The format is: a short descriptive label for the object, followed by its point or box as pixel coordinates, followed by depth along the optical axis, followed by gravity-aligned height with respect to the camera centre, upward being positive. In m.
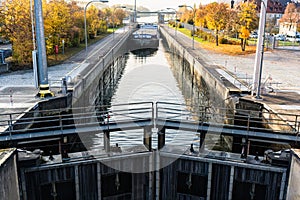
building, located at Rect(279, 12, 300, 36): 68.79 +0.92
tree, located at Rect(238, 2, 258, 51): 39.78 +0.95
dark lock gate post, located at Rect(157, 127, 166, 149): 12.66 -4.19
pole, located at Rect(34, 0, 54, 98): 17.67 -1.49
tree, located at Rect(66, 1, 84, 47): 43.66 -0.27
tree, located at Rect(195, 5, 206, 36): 65.44 +1.93
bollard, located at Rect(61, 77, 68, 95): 19.19 -3.48
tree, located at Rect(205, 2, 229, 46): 45.97 +1.45
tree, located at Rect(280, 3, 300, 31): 71.06 +2.86
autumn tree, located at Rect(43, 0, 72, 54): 32.06 +0.33
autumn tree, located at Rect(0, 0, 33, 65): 27.97 -0.07
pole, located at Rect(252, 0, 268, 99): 17.86 -1.08
